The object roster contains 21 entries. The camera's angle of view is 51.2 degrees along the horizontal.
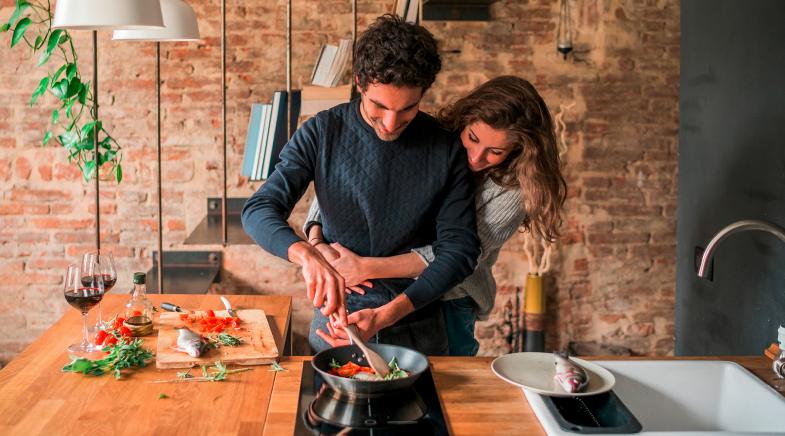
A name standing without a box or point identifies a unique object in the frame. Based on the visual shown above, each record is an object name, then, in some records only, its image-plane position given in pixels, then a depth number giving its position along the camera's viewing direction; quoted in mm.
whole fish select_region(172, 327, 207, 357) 1949
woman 2146
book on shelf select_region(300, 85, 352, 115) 3934
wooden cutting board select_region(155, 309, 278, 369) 1930
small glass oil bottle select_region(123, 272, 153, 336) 2182
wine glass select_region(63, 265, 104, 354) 1958
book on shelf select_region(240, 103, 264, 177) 3660
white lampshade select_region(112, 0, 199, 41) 2781
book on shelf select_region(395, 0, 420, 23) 3396
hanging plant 3756
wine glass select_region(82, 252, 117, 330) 1995
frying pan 1651
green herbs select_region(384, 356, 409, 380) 1778
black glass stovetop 1573
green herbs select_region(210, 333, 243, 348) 2051
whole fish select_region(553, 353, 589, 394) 1734
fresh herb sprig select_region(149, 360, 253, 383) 1864
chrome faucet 1794
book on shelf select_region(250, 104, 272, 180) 3477
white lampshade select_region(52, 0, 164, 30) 2158
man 2094
